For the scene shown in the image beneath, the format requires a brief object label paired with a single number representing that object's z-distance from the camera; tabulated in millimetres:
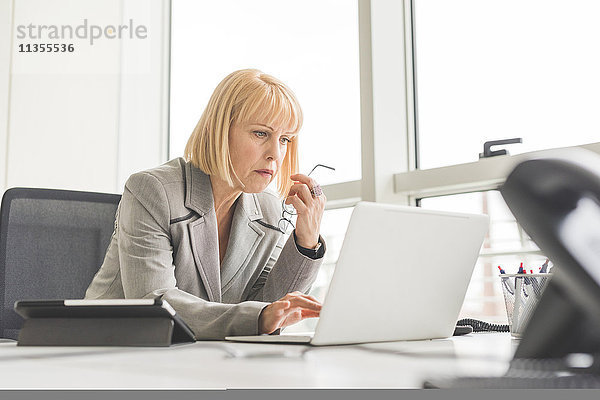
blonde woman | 1369
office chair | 1714
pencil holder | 1132
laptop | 911
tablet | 860
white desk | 500
